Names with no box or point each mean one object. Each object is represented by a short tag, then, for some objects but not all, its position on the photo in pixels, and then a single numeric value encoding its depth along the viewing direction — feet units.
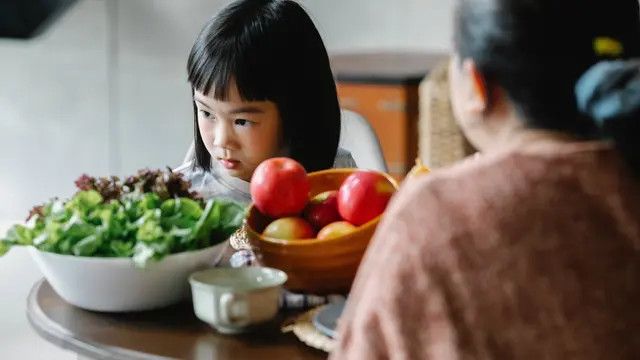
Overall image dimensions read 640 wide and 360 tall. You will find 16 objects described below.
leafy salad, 5.84
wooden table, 5.61
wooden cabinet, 13.49
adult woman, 4.77
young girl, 7.12
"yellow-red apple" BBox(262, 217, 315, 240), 6.20
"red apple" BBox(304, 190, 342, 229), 6.29
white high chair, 8.53
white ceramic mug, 5.67
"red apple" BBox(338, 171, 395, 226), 6.18
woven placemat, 5.64
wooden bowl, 6.06
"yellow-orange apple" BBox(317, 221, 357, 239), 6.10
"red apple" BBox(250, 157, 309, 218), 6.32
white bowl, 5.81
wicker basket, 12.30
